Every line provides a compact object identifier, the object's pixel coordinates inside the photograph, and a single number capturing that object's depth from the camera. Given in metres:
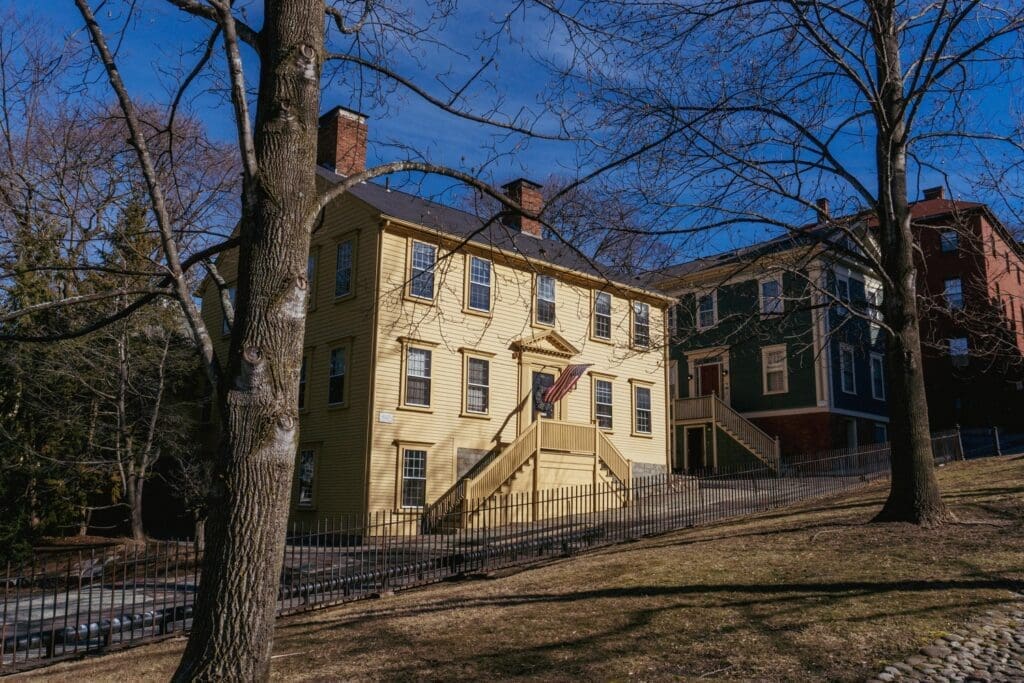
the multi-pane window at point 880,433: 34.47
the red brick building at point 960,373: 35.34
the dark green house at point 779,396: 31.53
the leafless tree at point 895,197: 11.62
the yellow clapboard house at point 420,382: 21.22
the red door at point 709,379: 35.34
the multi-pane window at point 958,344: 37.24
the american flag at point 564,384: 21.83
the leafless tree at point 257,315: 4.46
